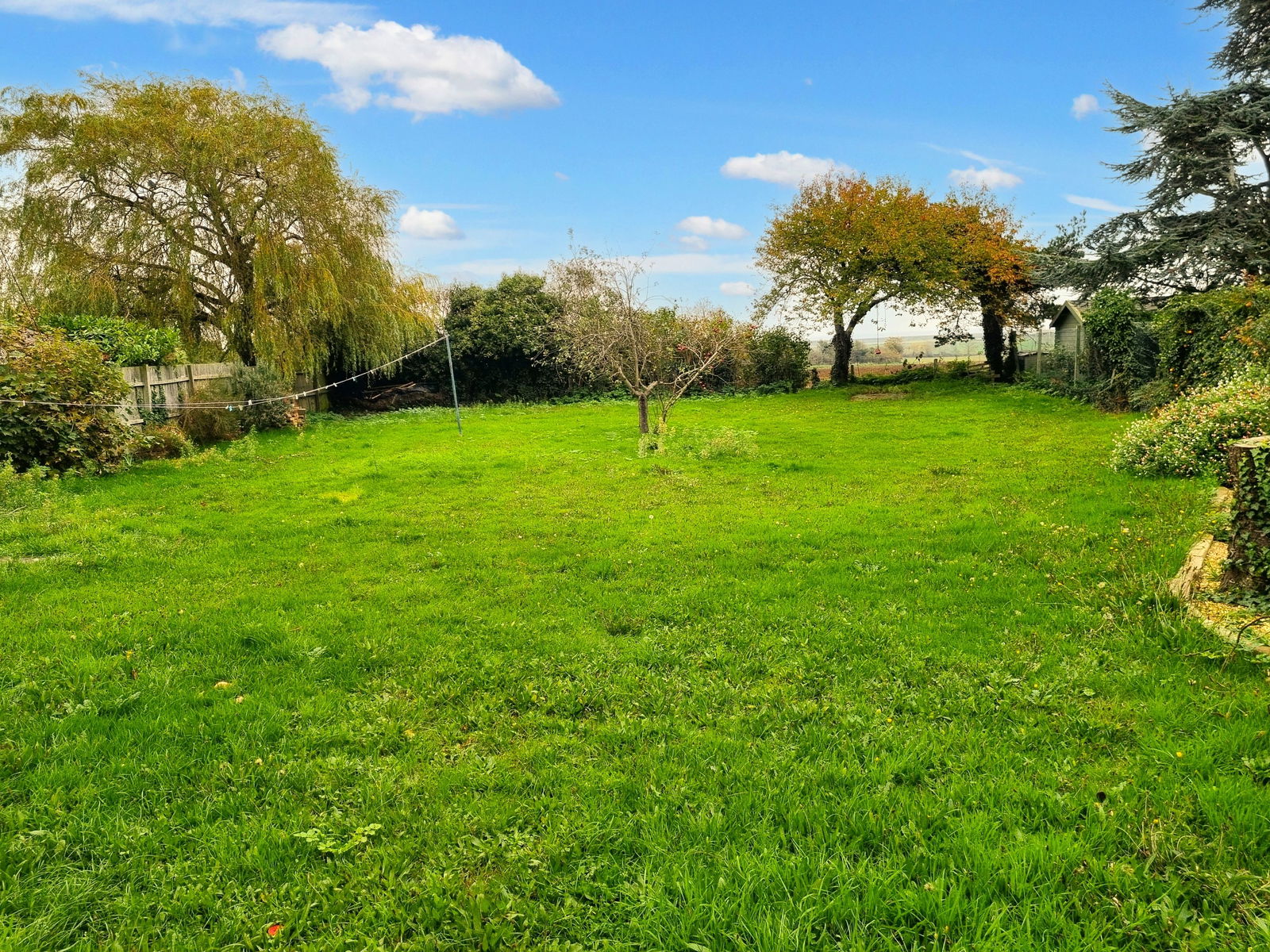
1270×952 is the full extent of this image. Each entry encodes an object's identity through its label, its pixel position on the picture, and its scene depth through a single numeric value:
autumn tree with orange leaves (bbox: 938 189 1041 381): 23.31
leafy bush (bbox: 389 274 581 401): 25.25
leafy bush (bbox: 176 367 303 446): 14.57
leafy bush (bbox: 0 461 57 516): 8.15
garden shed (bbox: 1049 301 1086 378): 18.47
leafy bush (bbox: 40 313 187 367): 13.16
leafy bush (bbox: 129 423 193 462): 12.14
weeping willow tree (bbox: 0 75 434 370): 15.95
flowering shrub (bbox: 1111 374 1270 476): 7.70
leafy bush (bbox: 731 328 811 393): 27.09
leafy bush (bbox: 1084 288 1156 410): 14.45
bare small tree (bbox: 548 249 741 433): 13.62
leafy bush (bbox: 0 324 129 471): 9.62
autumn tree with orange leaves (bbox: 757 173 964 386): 23.02
